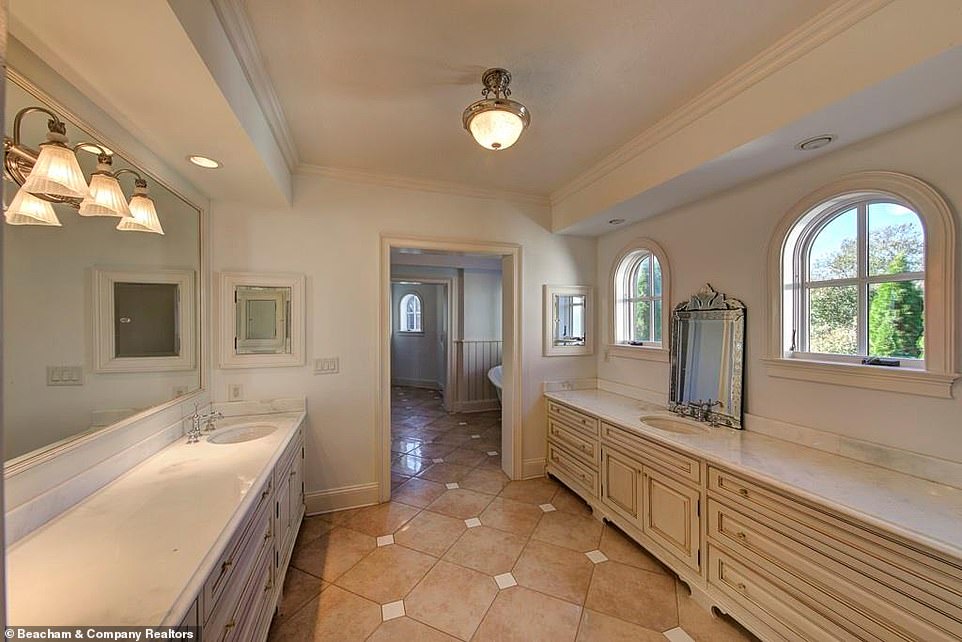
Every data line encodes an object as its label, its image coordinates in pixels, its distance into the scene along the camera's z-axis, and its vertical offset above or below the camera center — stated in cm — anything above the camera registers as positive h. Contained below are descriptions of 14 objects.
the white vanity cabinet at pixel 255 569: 118 -97
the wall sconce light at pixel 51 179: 122 +47
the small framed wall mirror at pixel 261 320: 263 -3
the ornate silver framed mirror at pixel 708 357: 240 -27
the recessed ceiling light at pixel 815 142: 177 +82
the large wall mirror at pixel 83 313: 124 +1
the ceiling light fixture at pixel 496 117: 175 +91
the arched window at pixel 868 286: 162 +15
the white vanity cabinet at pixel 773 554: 131 -100
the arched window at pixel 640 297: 312 +17
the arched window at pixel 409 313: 805 +5
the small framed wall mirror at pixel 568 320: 351 -4
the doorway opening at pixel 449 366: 338 -75
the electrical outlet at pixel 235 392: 263 -52
